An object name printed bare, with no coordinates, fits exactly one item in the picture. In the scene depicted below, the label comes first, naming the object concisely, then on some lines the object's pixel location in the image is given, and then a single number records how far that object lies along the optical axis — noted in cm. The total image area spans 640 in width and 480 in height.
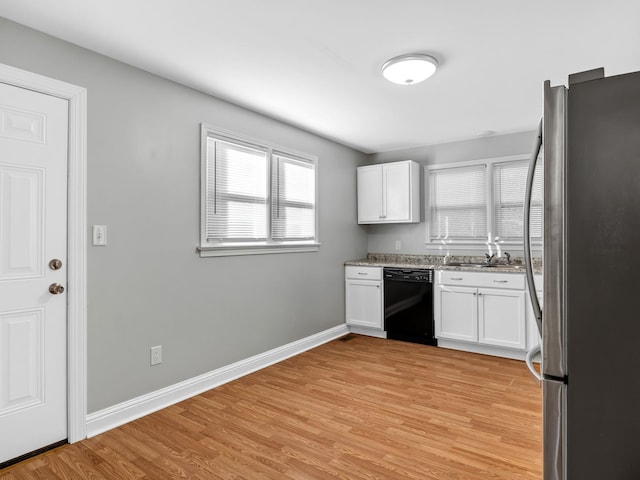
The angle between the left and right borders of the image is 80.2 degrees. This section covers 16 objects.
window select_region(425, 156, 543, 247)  431
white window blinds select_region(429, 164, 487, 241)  452
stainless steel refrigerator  120
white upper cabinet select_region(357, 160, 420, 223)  468
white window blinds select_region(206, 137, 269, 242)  314
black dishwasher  423
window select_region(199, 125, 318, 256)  313
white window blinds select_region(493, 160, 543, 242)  427
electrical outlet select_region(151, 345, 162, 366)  268
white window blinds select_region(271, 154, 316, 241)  382
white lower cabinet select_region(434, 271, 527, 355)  372
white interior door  204
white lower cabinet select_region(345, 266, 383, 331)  454
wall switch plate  237
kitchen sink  408
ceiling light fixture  248
